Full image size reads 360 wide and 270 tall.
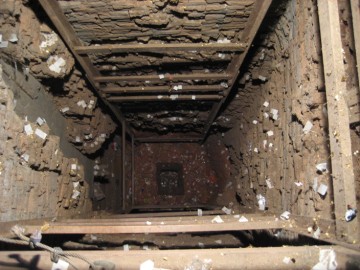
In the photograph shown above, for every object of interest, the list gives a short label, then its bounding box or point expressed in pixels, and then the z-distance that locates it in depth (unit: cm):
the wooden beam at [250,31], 275
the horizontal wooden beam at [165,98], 438
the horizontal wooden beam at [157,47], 313
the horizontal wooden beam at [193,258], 166
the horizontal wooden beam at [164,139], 655
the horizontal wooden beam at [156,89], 409
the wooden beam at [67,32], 269
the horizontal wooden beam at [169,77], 375
